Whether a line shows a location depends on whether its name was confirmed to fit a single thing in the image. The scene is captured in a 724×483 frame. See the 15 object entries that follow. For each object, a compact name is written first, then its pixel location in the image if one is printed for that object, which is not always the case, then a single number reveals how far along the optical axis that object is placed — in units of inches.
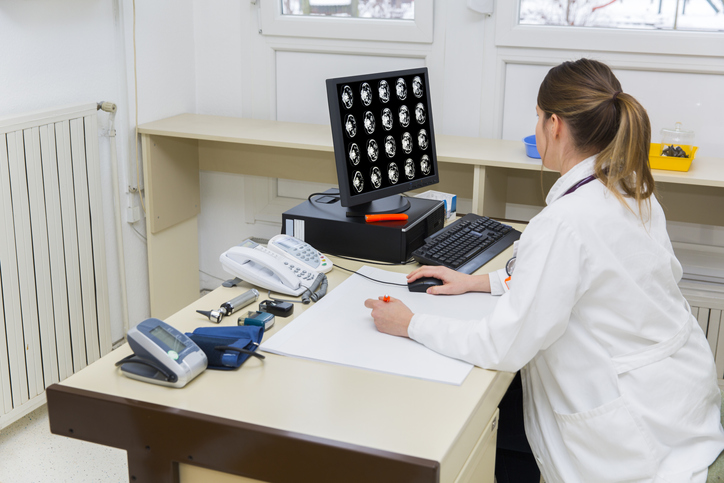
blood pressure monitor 45.4
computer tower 70.5
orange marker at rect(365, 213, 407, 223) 72.2
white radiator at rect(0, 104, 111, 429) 82.9
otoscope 56.2
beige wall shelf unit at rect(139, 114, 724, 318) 90.4
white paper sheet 49.1
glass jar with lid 83.1
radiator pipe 97.0
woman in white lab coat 46.1
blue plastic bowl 88.4
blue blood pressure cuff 48.1
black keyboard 68.2
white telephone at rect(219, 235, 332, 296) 61.5
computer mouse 62.8
